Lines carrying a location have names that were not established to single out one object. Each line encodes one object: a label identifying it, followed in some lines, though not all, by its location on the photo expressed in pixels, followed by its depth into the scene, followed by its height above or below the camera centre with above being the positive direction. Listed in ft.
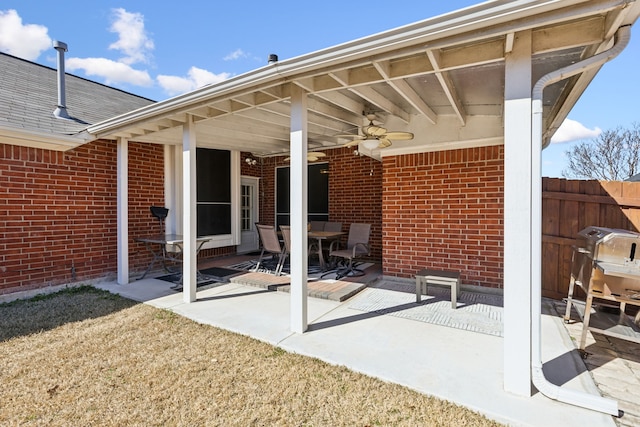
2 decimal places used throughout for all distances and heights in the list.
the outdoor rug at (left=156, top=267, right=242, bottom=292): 18.62 -4.42
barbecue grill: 9.01 -1.77
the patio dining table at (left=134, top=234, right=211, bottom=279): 18.88 -2.63
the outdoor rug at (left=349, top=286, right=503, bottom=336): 12.23 -4.54
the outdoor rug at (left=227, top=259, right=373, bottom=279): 20.08 -4.25
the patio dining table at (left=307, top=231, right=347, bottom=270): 19.98 -1.77
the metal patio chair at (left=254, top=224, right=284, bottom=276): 19.30 -2.07
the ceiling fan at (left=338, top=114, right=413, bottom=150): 14.51 +3.66
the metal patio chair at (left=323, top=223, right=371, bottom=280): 19.69 -2.65
